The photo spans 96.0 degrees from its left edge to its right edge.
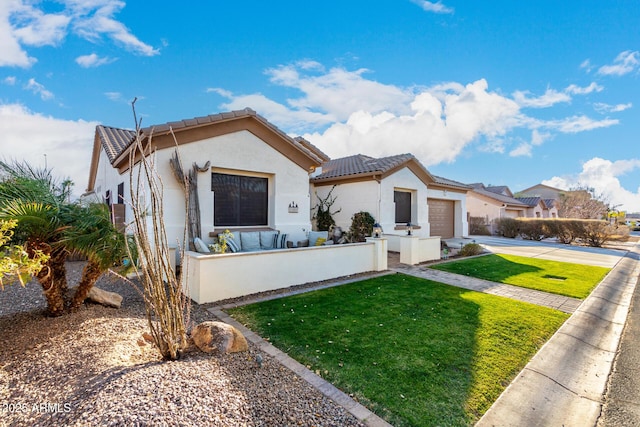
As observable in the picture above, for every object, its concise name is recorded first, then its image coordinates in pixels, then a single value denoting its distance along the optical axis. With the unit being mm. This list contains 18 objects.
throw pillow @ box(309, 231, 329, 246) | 11736
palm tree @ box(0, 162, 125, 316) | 3932
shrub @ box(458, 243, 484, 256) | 14453
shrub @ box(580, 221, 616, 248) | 20422
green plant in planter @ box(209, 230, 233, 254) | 8630
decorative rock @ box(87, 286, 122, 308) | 5348
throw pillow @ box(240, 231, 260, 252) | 10000
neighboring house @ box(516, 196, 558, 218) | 38047
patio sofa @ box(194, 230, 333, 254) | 9836
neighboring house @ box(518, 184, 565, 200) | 56878
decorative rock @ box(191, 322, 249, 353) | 3783
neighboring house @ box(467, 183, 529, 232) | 31125
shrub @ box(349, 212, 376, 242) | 13953
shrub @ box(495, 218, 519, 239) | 25356
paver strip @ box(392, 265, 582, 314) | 7027
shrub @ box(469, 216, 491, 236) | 27906
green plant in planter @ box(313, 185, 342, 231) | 15724
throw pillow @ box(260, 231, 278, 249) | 10477
